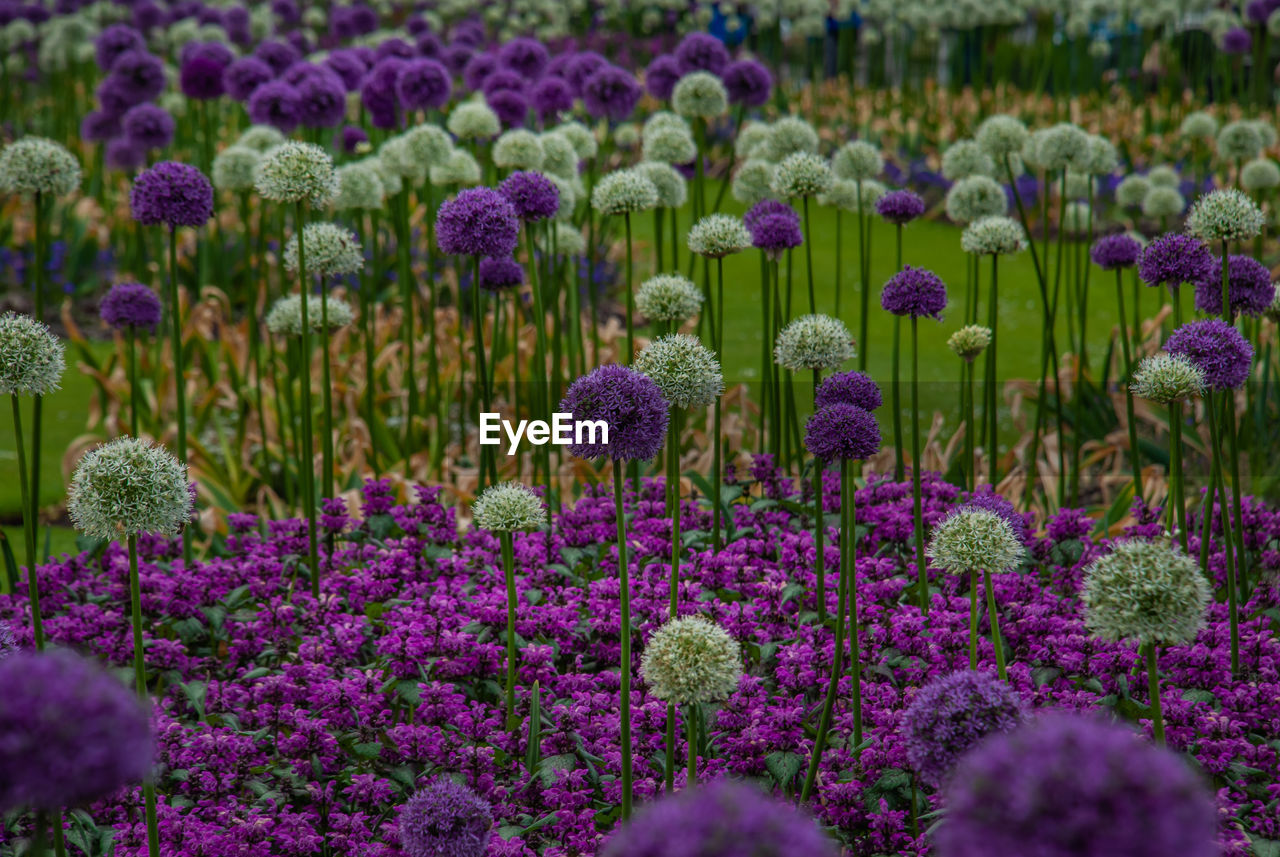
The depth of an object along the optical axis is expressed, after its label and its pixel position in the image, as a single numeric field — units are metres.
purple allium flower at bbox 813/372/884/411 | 2.45
